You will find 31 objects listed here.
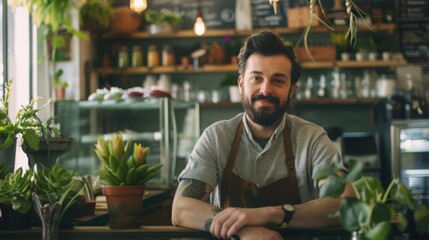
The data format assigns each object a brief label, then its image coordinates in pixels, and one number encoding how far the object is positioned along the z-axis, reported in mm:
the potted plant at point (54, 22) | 5027
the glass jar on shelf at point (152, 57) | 6797
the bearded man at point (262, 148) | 2623
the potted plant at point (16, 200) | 2162
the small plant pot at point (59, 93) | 5871
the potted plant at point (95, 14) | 6164
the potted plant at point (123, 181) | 2188
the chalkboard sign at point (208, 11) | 7062
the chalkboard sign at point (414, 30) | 6820
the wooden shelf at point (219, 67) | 6562
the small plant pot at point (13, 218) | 2238
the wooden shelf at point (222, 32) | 6691
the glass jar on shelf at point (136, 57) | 6809
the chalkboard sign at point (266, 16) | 6926
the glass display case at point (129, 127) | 4430
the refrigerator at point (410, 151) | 6105
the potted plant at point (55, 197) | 2061
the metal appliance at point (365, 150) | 6434
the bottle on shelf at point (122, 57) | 6820
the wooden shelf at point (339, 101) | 6523
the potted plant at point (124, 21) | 6750
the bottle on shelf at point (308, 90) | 6590
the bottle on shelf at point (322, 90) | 6586
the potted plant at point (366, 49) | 6602
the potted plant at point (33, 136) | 2484
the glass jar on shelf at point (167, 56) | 6820
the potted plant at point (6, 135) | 2480
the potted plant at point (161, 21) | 6730
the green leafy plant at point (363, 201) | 1537
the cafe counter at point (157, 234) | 2121
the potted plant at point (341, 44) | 6698
